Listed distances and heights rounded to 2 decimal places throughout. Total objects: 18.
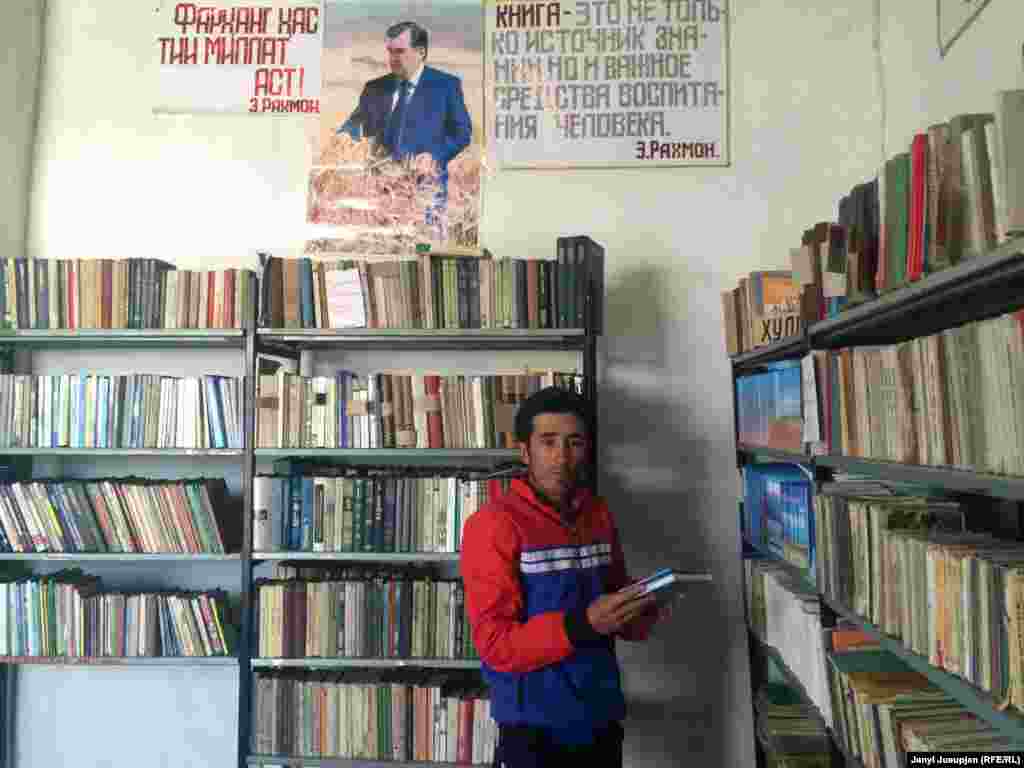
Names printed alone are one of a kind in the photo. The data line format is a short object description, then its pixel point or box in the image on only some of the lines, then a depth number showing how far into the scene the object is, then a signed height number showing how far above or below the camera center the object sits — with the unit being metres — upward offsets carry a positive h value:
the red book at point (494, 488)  2.51 -0.18
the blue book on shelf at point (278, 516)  2.82 -0.29
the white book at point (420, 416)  2.81 +0.07
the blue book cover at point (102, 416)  2.92 +0.09
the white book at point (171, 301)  2.92 +0.52
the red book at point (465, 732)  2.74 -1.05
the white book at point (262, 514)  2.80 -0.28
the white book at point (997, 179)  1.19 +0.38
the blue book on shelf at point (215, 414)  2.89 +0.09
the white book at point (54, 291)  2.95 +0.57
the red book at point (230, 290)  2.91 +0.56
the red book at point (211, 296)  2.91 +0.54
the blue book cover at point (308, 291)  2.88 +0.54
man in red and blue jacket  1.85 -0.44
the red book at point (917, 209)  1.45 +0.41
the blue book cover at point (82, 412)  2.92 +0.11
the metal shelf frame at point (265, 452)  2.77 -0.05
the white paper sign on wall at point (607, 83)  3.26 +1.48
